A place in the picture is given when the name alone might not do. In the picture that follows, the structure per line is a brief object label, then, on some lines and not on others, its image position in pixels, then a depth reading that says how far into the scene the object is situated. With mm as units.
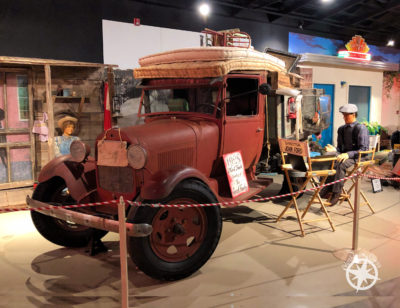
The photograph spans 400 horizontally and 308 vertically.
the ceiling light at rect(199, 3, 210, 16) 7469
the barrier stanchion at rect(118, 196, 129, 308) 2533
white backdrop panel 6473
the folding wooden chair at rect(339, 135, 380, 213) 4742
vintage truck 3053
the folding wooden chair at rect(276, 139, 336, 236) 4227
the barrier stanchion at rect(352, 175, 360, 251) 3496
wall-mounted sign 10836
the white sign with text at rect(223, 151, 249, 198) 4047
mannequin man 5055
